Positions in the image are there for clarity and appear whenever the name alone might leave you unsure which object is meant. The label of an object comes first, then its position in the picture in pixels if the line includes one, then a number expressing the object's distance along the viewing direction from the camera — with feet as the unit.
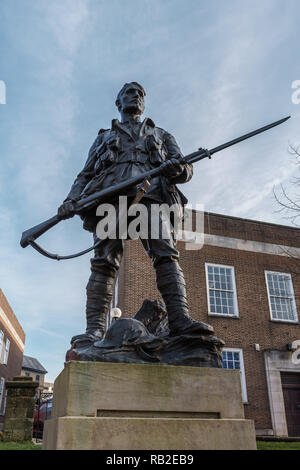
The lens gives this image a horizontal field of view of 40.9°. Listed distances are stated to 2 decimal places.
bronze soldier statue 13.03
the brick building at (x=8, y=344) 105.60
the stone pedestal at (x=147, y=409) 9.41
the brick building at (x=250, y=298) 56.85
